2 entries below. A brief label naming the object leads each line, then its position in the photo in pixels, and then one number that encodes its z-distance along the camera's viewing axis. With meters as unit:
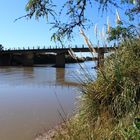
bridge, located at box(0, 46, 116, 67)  33.99
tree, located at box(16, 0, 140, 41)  3.56
